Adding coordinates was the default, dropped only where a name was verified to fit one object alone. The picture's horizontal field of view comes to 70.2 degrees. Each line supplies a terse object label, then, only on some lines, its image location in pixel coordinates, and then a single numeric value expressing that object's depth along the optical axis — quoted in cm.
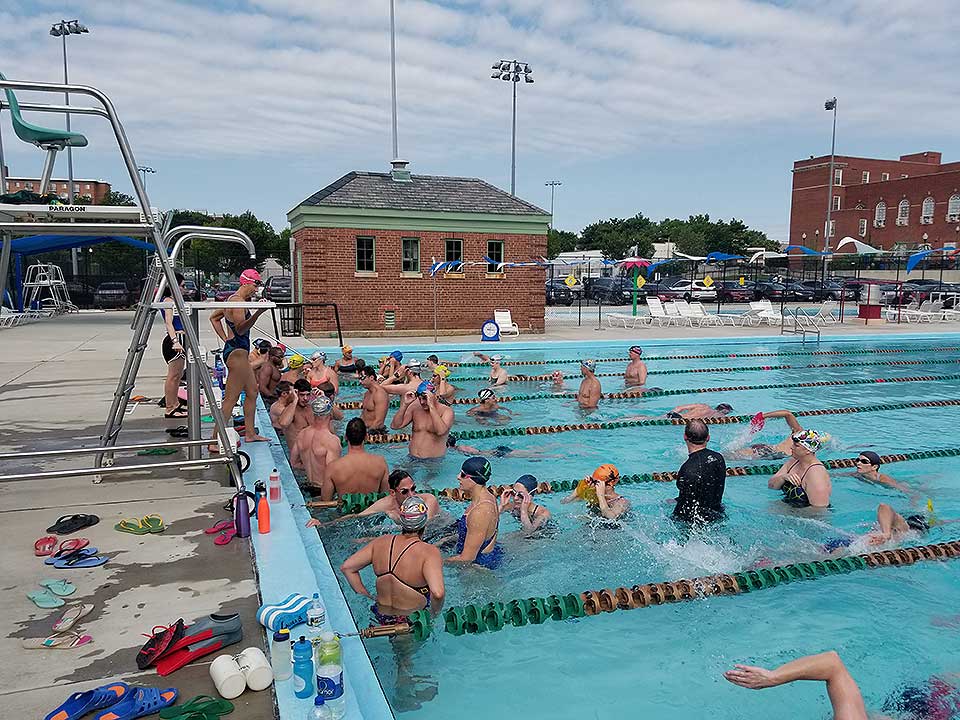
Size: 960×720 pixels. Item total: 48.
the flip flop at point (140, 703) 263
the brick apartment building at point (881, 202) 5347
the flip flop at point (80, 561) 395
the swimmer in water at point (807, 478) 637
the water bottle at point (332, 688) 270
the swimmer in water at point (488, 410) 988
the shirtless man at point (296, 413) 711
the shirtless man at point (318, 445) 635
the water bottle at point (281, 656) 297
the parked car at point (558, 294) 3512
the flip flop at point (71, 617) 332
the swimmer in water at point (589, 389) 1063
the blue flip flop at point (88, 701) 262
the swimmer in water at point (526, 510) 579
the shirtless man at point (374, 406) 832
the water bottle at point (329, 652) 274
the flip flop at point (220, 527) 451
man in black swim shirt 565
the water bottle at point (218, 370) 994
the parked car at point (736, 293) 3744
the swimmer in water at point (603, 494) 597
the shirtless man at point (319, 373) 891
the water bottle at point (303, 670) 277
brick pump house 1805
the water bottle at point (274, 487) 520
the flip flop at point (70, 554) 401
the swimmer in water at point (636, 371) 1208
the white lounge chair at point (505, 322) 1903
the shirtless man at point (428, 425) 744
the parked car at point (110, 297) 2886
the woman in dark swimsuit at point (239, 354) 668
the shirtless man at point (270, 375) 962
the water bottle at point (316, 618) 304
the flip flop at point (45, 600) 352
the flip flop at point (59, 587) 365
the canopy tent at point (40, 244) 2131
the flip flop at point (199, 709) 265
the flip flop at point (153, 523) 448
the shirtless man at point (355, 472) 576
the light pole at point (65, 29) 3578
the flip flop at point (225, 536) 432
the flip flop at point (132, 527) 446
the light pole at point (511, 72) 4269
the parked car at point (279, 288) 2889
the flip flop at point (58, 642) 317
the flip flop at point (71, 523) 448
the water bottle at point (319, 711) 266
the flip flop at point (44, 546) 414
